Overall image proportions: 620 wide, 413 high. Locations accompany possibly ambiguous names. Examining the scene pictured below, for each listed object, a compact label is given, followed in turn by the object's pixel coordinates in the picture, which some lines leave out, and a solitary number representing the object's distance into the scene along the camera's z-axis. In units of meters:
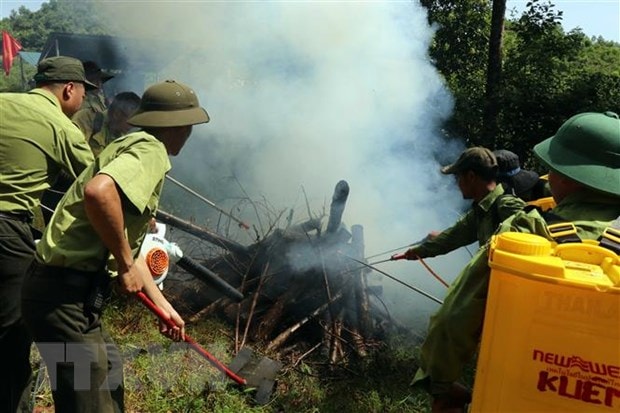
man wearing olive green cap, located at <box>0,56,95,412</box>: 2.80
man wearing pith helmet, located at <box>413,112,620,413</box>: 1.51
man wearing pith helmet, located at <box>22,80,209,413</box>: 2.23
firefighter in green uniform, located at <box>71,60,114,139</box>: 5.15
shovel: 3.63
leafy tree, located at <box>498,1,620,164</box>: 9.32
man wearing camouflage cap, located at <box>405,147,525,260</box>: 3.22
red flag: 20.03
